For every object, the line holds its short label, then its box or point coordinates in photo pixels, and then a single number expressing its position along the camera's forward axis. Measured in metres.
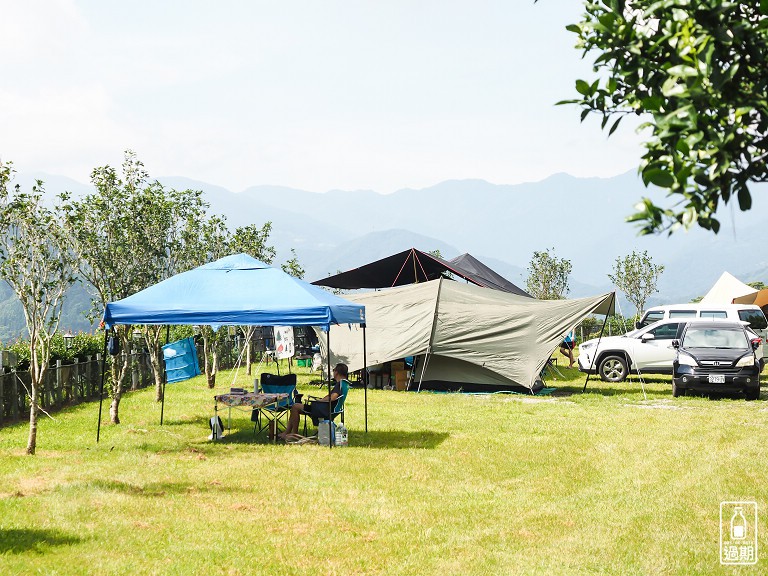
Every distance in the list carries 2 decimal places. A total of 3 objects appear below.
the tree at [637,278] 59.91
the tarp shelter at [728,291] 41.68
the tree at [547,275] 57.75
